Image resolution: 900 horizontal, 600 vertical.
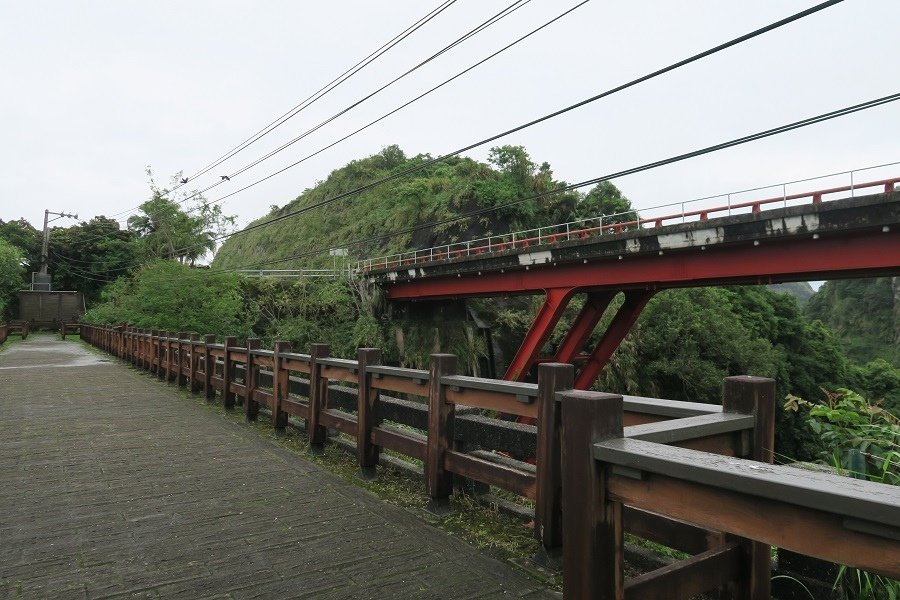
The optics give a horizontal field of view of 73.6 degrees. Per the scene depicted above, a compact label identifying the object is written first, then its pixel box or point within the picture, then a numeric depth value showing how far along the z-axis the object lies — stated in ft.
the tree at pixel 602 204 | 141.69
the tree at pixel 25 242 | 197.26
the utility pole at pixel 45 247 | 156.25
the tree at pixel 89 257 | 193.98
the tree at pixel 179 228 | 160.45
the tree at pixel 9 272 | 148.53
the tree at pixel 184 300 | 76.23
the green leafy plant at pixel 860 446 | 8.76
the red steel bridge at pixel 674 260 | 42.68
